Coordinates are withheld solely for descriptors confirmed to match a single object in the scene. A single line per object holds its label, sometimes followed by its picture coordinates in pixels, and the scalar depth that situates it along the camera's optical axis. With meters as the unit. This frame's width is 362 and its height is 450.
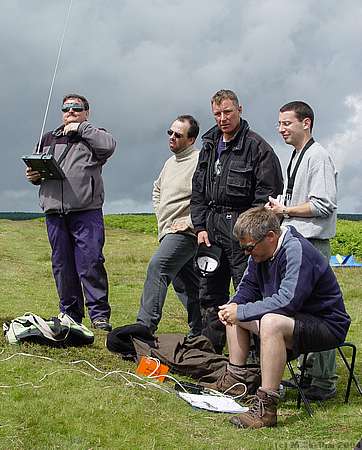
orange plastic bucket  6.27
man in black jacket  6.67
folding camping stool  5.36
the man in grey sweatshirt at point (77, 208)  7.64
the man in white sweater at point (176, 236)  7.32
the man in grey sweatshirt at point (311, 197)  5.95
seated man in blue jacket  5.11
